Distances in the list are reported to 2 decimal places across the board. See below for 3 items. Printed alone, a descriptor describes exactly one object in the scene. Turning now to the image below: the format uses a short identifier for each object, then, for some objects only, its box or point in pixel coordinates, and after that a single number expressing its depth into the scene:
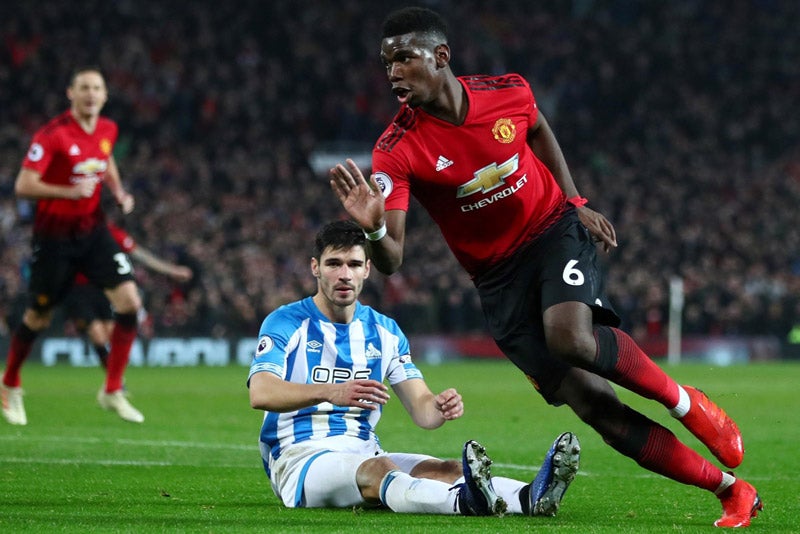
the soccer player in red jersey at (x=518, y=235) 10.79
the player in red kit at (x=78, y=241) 20.94
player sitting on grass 10.98
